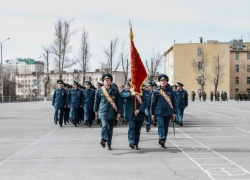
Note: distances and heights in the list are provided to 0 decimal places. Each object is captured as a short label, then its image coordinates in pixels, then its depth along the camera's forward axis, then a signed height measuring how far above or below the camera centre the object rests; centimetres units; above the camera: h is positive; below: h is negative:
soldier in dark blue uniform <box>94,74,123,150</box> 1054 -46
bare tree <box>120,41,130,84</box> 5718 +321
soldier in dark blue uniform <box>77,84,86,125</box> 1994 -126
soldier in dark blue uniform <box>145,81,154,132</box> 1521 -47
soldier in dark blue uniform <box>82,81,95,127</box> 1808 -60
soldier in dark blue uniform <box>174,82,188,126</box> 1831 -51
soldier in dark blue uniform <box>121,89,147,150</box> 1059 -66
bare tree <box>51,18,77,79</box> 5484 +593
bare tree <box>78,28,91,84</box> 5512 +517
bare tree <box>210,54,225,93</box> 8638 +412
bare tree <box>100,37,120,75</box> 5454 +436
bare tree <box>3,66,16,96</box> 9375 +70
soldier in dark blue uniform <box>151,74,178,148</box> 1084 -41
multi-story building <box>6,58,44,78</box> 18995 +839
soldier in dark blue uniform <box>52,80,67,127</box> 1791 -47
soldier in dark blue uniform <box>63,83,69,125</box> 1914 -112
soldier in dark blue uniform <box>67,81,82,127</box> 1816 -56
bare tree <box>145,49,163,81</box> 6938 +413
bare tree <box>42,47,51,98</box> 6216 +477
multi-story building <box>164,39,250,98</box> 8875 +565
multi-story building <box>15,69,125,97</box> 14750 +397
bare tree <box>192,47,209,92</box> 8708 +511
